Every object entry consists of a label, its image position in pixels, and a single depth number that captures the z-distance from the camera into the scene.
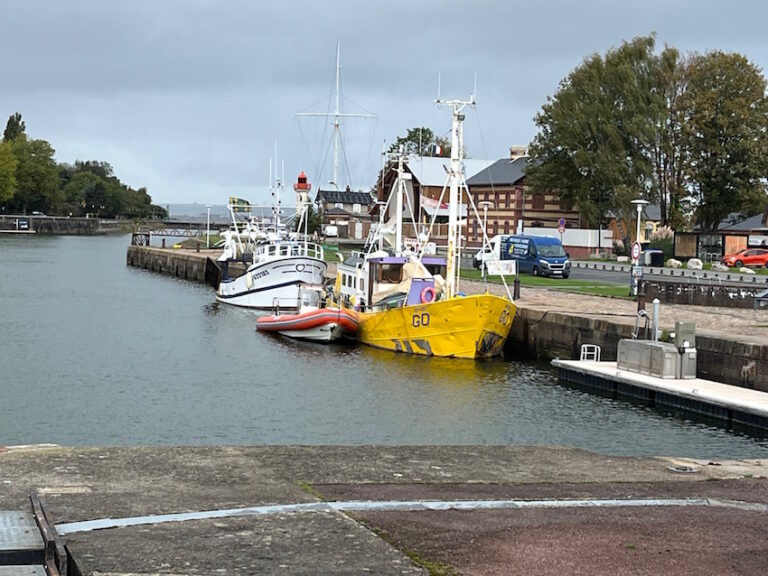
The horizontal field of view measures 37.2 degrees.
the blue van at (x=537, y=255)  64.25
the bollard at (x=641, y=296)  35.72
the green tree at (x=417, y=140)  150.20
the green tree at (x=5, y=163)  196.88
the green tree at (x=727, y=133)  80.69
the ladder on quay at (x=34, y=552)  9.14
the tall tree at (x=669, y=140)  84.00
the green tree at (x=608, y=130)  83.75
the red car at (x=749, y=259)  69.12
